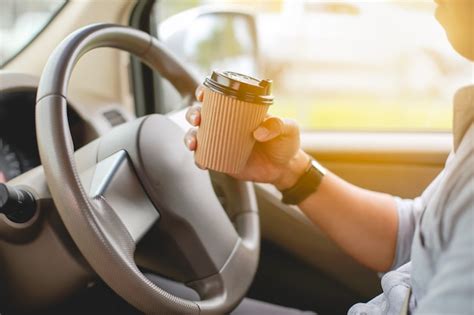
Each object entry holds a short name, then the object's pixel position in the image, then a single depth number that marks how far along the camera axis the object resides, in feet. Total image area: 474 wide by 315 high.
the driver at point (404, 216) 2.21
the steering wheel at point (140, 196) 2.88
